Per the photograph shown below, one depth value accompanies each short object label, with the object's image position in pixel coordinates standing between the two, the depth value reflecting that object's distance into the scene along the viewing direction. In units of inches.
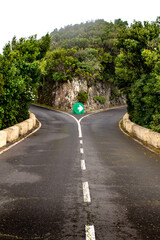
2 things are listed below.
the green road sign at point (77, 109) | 1863.9
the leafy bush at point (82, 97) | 2060.8
